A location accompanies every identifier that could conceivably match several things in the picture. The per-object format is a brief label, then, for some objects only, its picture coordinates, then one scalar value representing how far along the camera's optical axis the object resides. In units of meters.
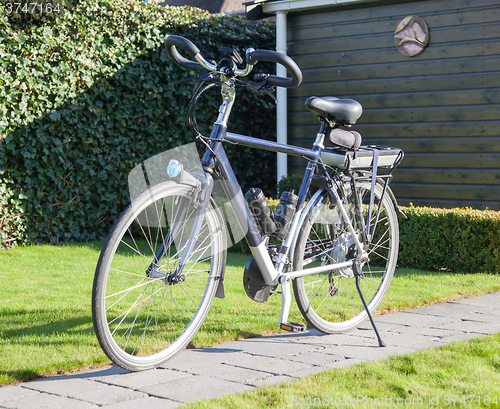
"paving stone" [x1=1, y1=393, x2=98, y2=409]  2.39
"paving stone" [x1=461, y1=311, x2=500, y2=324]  3.85
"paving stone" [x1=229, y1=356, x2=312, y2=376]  2.86
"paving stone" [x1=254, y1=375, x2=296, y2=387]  2.67
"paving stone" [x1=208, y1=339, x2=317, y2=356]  3.15
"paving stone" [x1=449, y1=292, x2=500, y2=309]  4.33
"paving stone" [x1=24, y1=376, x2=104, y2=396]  2.58
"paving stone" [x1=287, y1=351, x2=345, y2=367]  2.98
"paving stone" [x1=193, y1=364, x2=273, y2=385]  2.73
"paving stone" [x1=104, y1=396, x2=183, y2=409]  2.40
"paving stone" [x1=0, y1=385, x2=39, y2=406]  2.50
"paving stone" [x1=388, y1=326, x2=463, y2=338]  3.51
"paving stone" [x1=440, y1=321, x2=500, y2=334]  3.59
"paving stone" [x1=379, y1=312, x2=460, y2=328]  3.77
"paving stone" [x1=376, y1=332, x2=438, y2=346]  3.34
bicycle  2.88
